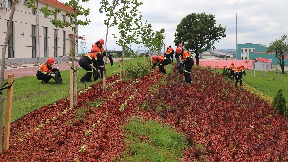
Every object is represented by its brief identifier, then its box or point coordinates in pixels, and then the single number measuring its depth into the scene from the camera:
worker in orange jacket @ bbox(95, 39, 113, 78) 12.94
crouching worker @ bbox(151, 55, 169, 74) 16.94
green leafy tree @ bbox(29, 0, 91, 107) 8.94
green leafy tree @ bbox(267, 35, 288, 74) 44.71
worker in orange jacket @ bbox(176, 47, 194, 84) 14.00
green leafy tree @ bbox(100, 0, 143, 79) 12.47
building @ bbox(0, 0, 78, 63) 27.63
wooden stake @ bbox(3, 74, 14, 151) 5.78
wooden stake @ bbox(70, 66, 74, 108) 8.88
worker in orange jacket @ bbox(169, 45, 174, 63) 18.98
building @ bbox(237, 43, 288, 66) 74.71
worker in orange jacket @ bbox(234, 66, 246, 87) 18.85
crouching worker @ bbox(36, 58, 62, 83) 13.85
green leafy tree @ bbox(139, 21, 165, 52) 19.63
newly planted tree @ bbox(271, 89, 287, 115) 13.84
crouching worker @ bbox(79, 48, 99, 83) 13.10
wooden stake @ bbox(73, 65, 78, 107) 9.11
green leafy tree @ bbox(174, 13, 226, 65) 38.74
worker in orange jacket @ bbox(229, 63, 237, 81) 19.25
